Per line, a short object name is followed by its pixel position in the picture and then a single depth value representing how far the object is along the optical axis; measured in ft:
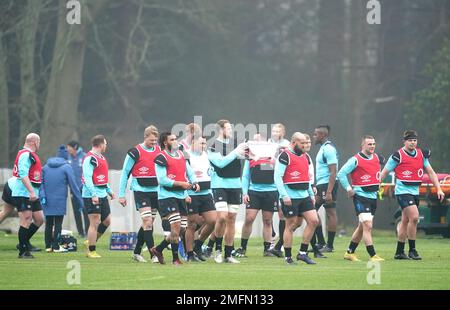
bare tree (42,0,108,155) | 126.21
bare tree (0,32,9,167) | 125.18
